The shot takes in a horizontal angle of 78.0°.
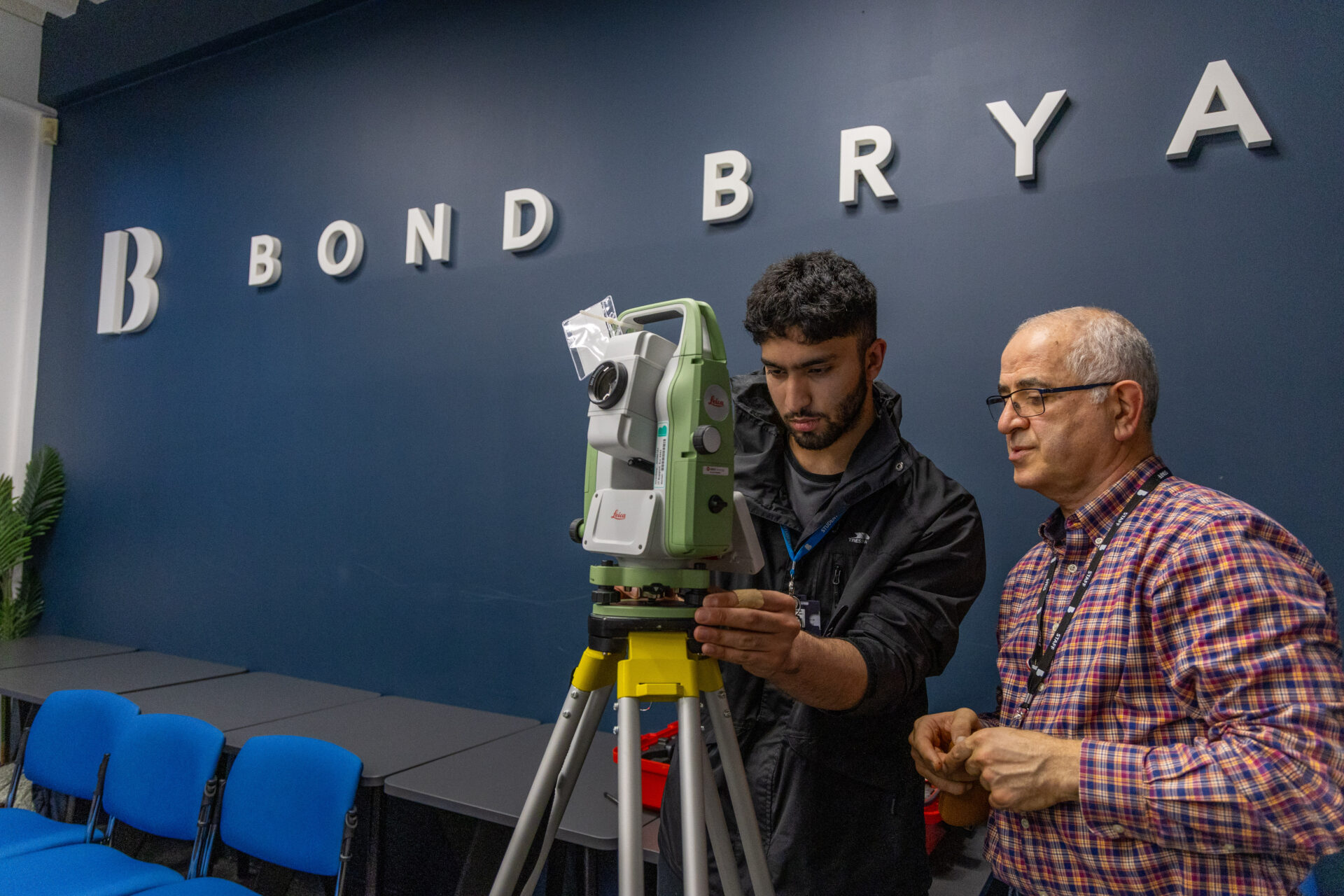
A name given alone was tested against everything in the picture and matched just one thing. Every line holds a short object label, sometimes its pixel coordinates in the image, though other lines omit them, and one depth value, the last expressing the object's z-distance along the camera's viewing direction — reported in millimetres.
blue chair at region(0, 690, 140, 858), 2793
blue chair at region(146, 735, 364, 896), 2260
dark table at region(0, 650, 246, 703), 3357
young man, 1373
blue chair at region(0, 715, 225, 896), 2285
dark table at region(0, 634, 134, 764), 3893
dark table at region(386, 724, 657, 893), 2123
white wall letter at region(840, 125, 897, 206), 2455
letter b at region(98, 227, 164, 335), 4359
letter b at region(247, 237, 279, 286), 3895
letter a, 1996
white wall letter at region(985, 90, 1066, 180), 2225
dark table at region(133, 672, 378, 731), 3078
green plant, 4516
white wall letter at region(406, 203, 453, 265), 3391
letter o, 3631
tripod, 1149
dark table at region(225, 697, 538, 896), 2482
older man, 1016
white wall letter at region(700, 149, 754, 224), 2707
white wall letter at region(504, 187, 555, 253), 3133
